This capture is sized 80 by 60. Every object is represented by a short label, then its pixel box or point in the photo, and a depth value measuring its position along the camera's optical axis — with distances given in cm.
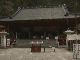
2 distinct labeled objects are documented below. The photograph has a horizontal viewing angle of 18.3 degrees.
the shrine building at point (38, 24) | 4381
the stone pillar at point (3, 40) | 3419
